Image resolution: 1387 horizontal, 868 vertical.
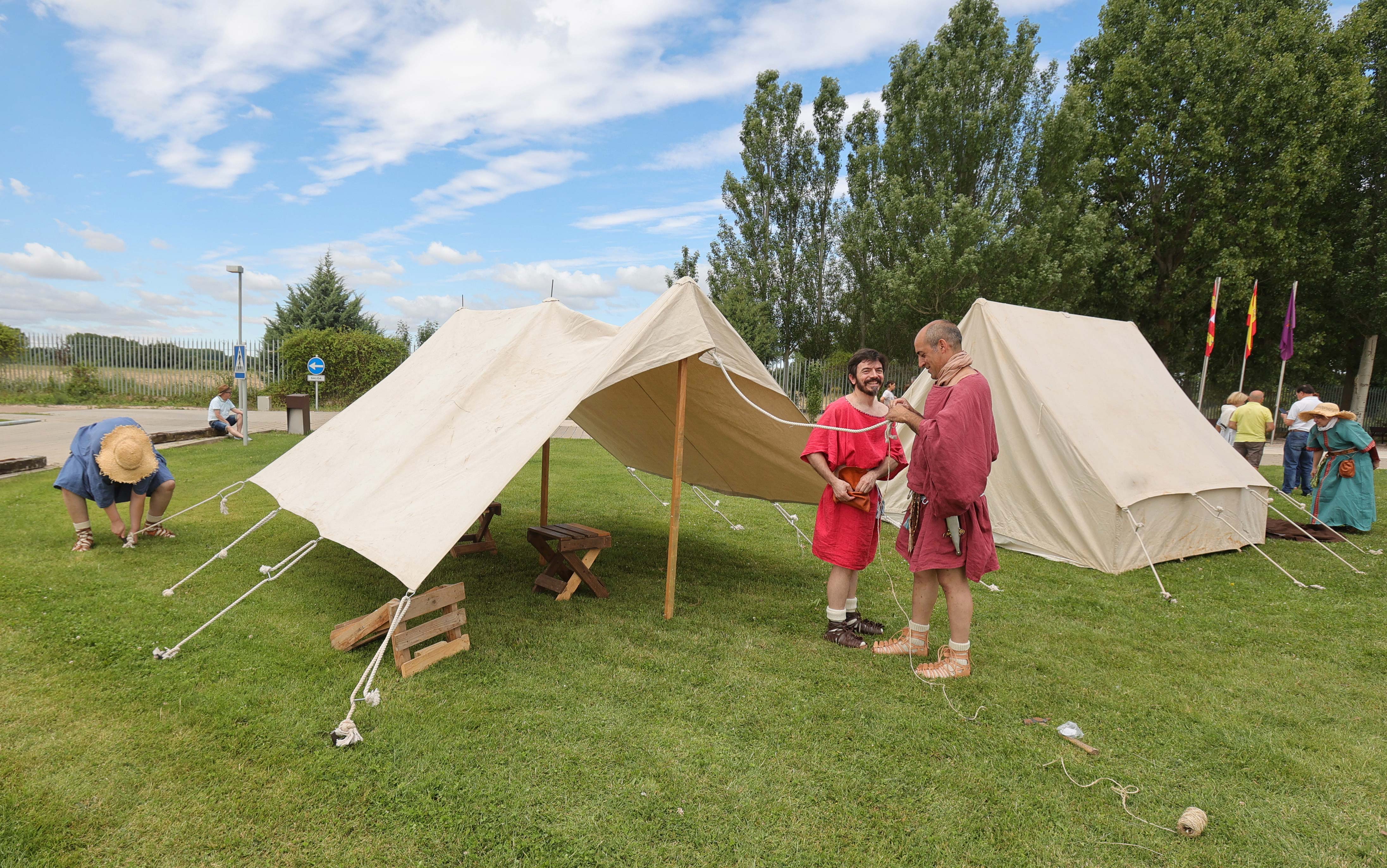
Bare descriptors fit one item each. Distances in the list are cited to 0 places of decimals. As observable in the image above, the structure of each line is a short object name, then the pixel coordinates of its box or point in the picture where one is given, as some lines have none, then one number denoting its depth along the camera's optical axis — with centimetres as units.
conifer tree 2664
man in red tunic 380
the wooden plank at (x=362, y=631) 359
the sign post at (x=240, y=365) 1334
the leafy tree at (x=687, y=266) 2389
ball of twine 244
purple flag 1484
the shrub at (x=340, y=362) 2103
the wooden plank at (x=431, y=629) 341
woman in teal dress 720
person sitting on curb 1276
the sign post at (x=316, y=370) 1666
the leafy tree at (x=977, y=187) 1809
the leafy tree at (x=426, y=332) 2544
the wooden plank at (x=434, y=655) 341
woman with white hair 1070
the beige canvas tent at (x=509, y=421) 355
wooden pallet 340
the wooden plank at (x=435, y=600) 344
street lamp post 1247
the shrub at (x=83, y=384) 2062
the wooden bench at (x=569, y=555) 464
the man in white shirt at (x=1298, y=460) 968
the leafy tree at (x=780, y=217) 2242
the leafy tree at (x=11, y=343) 2025
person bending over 510
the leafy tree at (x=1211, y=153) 1781
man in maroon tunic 329
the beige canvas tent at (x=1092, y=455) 581
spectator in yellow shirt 982
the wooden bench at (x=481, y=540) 564
